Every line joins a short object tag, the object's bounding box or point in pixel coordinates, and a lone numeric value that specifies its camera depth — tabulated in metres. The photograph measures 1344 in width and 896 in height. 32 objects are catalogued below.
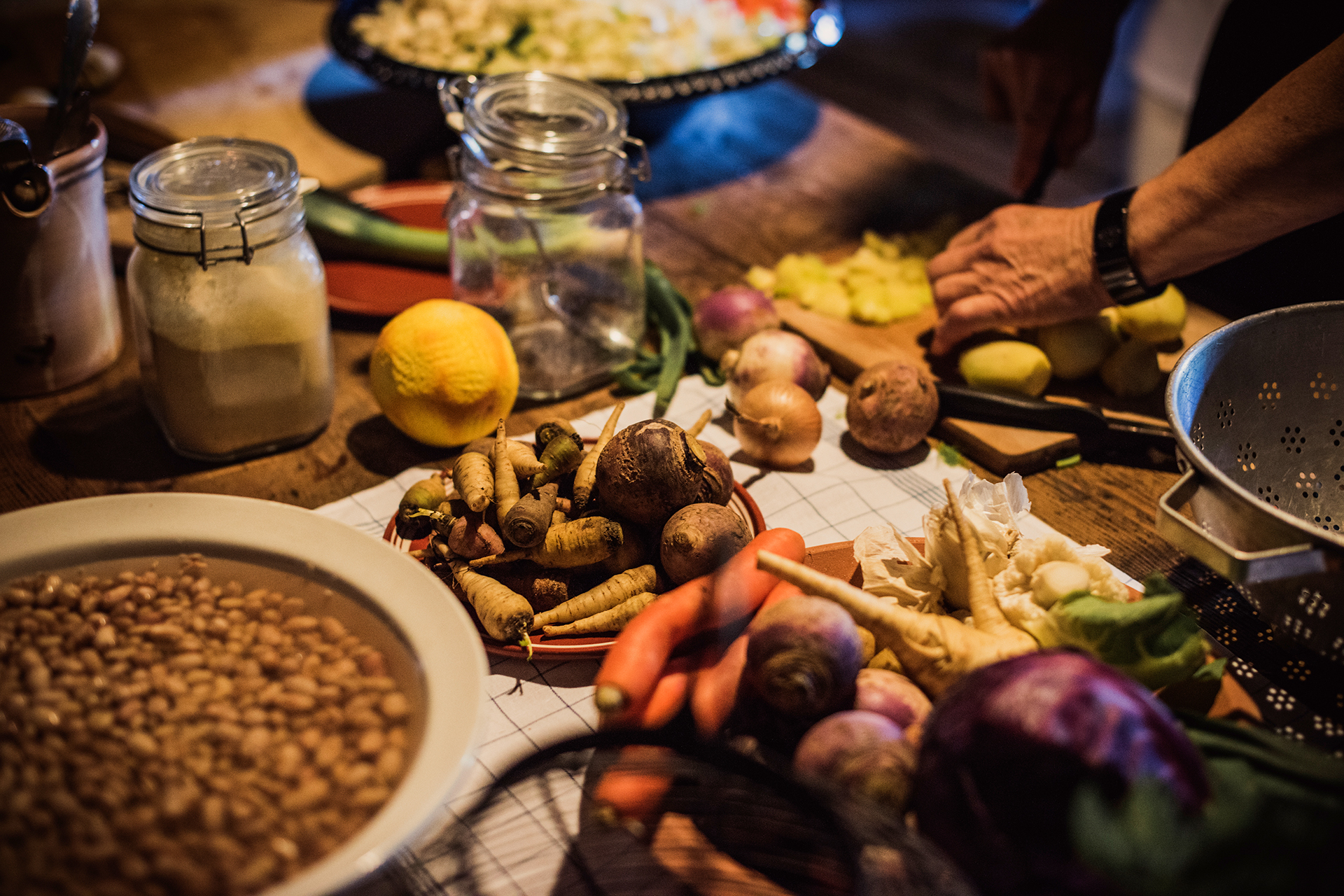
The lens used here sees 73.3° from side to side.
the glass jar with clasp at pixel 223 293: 1.14
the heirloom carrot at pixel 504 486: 1.05
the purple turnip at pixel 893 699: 0.85
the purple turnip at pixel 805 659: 0.80
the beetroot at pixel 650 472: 1.03
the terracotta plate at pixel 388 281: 1.63
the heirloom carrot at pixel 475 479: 1.04
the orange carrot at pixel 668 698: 0.89
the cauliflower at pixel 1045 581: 0.90
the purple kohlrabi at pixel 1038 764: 0.64
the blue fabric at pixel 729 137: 2.17
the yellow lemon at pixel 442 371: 1.24
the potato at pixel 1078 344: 1.47
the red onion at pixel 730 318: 1.52
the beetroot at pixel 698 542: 1.00
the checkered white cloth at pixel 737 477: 0.94
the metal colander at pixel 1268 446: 0.85
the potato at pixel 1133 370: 1.47
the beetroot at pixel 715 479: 1.09
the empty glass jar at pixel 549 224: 1.37
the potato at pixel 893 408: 1.35
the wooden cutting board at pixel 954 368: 1.37
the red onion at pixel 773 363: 1.42
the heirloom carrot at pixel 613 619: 0.99
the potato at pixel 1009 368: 1.45
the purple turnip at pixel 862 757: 0.73
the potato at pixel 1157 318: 1.47
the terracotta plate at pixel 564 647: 0.98
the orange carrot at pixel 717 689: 0.88
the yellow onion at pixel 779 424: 1.31
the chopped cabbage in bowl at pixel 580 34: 2.02
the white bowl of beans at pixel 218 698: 0.66
